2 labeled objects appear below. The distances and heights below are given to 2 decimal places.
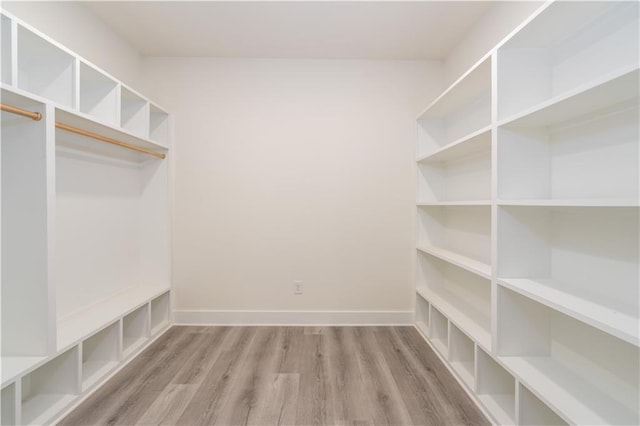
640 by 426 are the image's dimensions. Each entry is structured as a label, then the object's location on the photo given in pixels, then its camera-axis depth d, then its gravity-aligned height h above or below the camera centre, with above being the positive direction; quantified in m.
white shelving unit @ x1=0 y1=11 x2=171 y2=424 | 1.41 -0.11
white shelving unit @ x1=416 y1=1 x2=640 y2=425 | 1.11 -0.07
